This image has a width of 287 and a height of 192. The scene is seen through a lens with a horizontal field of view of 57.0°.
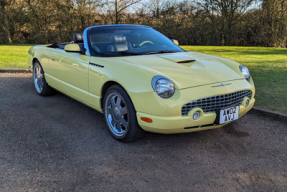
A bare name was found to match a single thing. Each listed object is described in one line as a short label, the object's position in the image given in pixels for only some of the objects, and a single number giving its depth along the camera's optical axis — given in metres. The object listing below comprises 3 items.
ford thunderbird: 2.96
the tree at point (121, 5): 24.23
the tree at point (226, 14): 21.25
